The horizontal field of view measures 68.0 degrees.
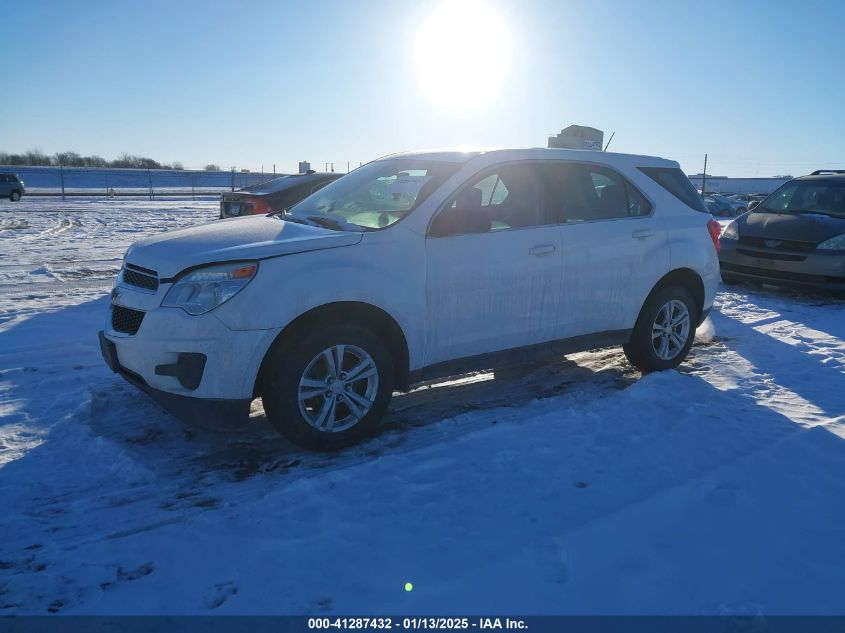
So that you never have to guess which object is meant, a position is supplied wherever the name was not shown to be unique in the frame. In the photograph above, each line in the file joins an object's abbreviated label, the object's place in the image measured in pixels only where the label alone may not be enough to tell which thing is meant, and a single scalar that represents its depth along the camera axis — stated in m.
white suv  3.41
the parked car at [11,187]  28.14
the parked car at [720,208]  30.88
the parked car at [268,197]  9.53
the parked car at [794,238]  8.40
